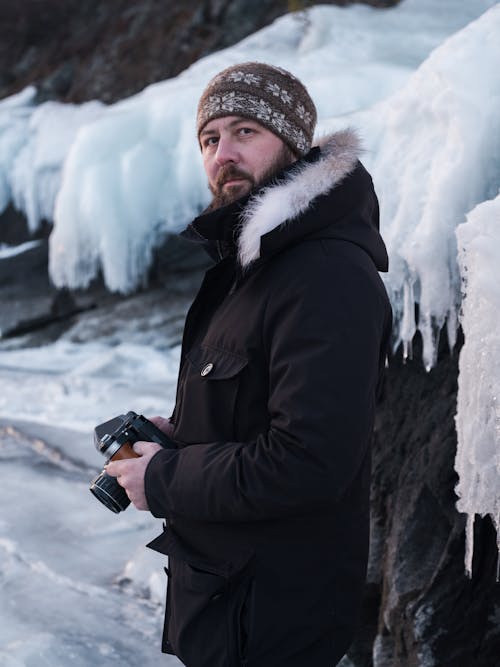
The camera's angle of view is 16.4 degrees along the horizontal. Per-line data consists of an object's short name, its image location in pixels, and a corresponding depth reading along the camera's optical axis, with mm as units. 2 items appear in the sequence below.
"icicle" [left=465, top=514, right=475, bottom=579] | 3059
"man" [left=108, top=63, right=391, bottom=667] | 2541
